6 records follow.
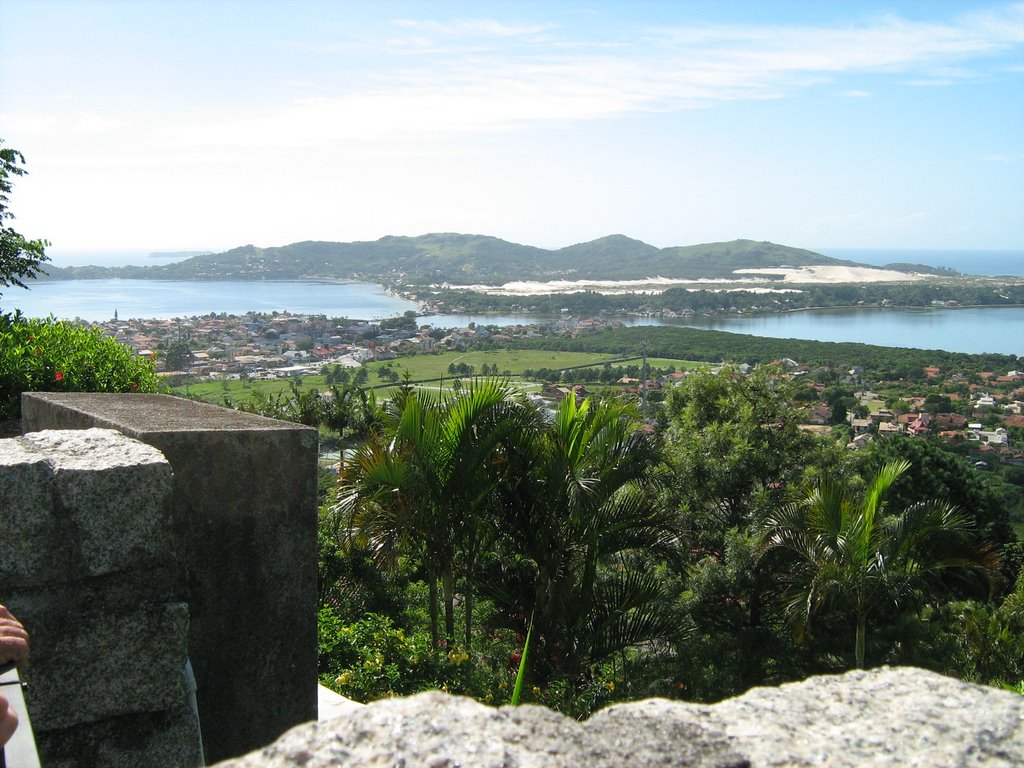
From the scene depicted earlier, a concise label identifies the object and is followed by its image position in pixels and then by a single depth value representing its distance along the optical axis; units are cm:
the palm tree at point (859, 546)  632
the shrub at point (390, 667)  455
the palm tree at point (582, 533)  561
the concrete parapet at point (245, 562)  274
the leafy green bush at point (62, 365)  502
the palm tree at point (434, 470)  529
